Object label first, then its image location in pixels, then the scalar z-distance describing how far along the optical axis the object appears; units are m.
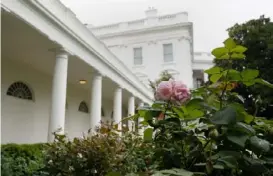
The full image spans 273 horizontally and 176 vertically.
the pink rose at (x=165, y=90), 1.66
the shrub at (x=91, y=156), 2.44
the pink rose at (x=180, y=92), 1.66
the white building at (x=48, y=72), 7.86
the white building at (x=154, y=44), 24.94
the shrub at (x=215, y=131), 1.45
